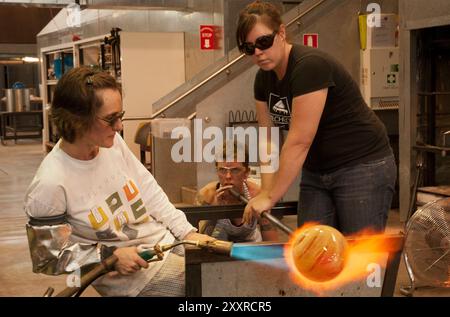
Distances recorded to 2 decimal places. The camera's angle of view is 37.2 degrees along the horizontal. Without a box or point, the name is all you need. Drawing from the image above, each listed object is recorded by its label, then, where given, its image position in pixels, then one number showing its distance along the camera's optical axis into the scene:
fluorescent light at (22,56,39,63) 17.81
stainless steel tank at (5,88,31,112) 15.82
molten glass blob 1.63
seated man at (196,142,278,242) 3.16
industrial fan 3.66
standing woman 2.46
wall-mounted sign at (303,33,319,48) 6.51
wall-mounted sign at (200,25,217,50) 8.73
